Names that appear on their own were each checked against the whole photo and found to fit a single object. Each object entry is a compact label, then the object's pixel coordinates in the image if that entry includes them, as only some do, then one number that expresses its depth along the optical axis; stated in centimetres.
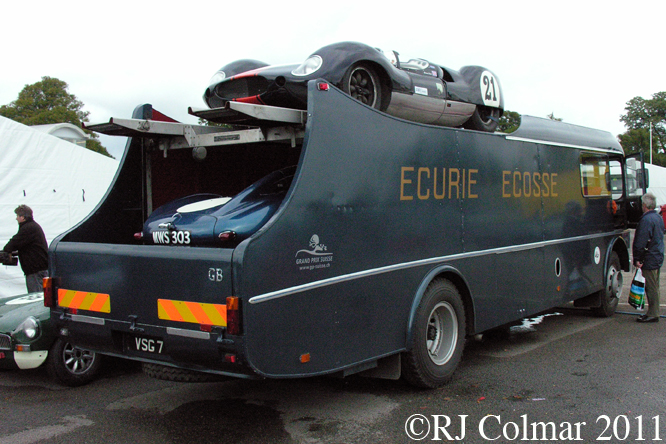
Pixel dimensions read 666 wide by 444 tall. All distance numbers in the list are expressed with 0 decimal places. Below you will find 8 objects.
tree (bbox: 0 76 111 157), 5378
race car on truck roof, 513
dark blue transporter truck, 410
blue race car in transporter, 452
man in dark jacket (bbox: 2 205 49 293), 810
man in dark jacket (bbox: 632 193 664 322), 855
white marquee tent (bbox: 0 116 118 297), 1022
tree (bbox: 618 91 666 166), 8256
